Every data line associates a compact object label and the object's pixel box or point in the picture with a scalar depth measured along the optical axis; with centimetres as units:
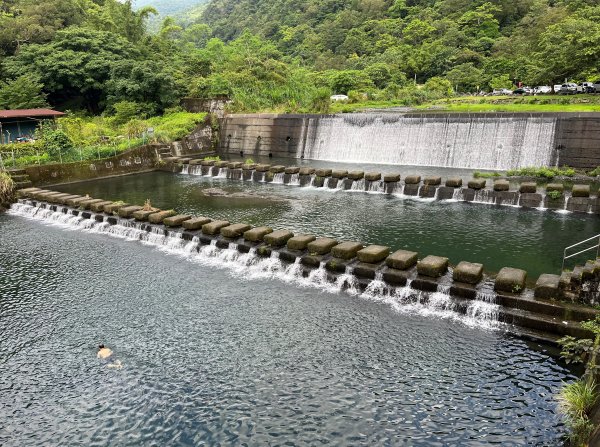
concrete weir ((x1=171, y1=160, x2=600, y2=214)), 2053
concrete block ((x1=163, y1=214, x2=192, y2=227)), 1888
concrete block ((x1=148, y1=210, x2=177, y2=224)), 1966
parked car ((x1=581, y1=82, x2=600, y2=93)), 4400
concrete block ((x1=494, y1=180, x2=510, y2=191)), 2191
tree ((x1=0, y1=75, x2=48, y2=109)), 4378
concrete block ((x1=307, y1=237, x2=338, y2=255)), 1481
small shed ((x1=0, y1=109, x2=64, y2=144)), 3771
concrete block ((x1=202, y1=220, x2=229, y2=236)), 1761
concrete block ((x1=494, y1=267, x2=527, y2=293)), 1151
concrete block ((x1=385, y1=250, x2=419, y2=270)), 1318
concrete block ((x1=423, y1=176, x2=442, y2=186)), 2381
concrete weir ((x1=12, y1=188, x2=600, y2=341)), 1077
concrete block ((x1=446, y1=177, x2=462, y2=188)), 2306
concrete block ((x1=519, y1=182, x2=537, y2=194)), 2134
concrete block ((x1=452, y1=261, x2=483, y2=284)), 1209
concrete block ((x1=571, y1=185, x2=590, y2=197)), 1990
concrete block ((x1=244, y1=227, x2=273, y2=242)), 1642
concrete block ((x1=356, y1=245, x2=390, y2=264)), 1381
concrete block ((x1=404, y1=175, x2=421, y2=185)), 2433
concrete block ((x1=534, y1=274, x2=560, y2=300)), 1095
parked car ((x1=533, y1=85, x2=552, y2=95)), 4921
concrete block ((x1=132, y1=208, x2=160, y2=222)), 2020
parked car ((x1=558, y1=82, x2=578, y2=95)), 4549
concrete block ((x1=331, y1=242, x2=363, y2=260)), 1432
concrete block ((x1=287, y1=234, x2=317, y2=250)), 1532
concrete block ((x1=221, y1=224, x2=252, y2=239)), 1702
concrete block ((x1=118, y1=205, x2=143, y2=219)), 2091
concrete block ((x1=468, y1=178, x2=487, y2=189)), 2242
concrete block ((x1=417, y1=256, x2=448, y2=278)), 1262
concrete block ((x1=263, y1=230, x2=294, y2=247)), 1589
